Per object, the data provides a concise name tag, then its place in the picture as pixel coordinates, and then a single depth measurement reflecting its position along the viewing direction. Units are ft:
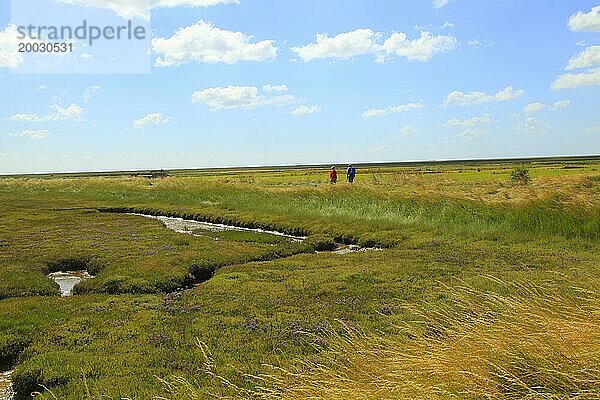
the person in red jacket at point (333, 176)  178.07
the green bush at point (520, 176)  190.62
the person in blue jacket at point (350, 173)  169.02
